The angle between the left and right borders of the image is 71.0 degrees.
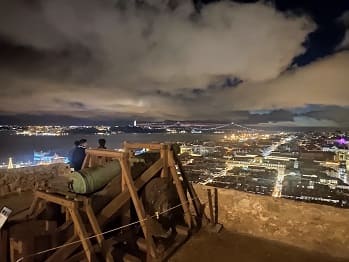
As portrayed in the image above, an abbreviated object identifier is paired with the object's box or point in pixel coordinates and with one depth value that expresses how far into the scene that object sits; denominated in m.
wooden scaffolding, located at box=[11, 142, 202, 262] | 2.83
